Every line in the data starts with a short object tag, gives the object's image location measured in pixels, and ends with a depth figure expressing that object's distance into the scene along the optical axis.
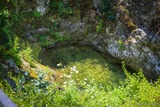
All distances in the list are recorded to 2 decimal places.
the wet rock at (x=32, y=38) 9.71
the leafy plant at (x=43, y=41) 9.78
